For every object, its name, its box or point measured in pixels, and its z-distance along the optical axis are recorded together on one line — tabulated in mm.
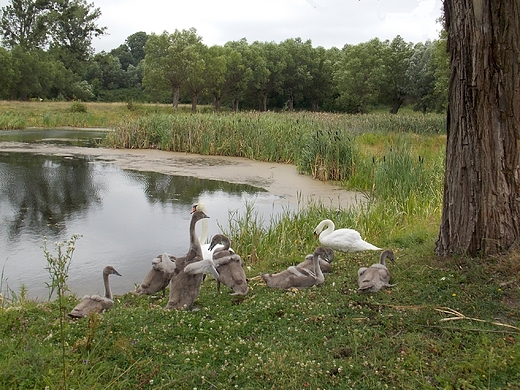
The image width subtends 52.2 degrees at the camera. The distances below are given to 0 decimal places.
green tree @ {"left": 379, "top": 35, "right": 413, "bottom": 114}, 53344
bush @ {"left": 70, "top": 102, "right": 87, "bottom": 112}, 43744
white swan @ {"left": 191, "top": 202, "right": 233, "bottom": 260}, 7188
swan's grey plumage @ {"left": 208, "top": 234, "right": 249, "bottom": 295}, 5289
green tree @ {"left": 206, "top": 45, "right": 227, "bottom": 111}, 52969
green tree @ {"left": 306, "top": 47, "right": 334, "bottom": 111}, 66750
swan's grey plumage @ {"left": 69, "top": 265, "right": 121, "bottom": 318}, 4844
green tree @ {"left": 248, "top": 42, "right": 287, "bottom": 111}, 63250
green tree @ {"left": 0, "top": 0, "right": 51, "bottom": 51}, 68875
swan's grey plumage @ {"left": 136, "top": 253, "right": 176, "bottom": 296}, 5582
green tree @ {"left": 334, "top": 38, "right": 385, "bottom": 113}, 53375
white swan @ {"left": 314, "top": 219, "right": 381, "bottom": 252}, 7352
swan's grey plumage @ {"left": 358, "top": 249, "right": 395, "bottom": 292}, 4891
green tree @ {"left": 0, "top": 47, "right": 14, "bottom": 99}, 51156
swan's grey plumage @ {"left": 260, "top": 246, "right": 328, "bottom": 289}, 5441
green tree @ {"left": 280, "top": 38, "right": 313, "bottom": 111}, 64562
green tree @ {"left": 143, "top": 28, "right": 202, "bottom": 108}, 50094
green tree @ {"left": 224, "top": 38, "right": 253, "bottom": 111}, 57625
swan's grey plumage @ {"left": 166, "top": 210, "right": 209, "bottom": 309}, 4875
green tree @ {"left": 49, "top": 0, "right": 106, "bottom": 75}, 71625
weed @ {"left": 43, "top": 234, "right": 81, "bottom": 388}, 3107
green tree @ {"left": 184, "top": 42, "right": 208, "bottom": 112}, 49969
